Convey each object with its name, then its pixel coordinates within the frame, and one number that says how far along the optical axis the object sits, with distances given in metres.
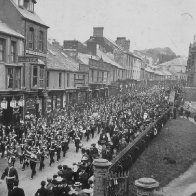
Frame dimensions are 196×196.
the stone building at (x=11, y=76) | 26.61
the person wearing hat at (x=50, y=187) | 10.42
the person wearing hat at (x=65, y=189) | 10.66
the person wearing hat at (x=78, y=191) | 9.75
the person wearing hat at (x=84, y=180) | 11.85
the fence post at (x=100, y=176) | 9.75
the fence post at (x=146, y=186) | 7.45
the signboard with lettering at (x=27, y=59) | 27.20
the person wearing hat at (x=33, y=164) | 15.16
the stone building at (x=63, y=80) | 34.56
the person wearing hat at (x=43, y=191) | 10.23
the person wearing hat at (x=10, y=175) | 12.43
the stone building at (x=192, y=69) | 63.80
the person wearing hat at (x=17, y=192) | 9.85
